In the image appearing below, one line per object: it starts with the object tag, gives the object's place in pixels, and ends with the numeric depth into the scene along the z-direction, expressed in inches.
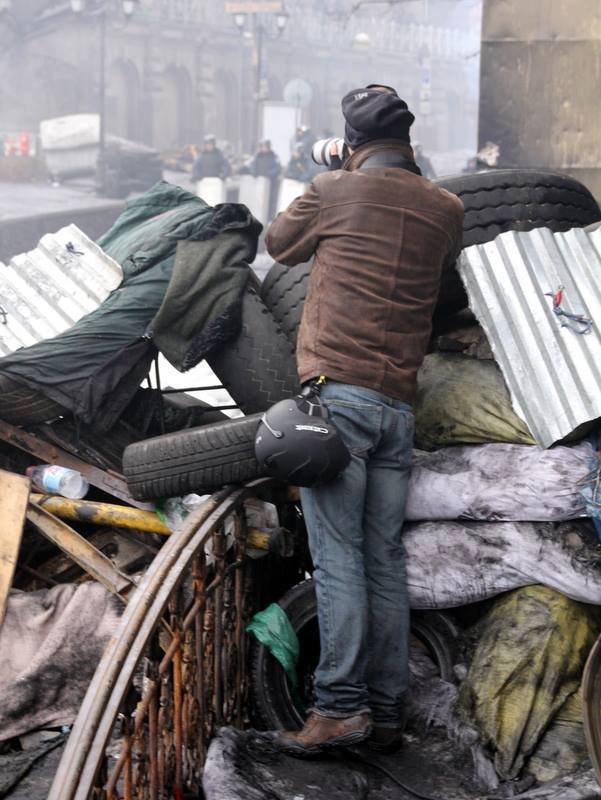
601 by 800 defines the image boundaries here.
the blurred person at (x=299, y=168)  932.6
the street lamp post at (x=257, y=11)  1302.9
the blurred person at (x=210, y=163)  976.9
